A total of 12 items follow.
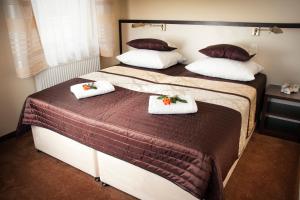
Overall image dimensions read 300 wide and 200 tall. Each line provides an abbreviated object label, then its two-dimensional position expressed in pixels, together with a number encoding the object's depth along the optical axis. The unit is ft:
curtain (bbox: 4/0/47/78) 6.94
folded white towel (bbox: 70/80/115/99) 6.51
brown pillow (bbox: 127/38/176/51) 9.59
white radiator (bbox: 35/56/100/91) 8.55
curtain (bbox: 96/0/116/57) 10.07
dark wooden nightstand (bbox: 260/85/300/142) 7.84
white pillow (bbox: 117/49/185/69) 9.15
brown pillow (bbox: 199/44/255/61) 7.97
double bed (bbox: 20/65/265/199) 4.46
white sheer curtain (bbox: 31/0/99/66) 8.16
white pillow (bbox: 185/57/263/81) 7.71
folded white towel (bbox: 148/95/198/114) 5.49
